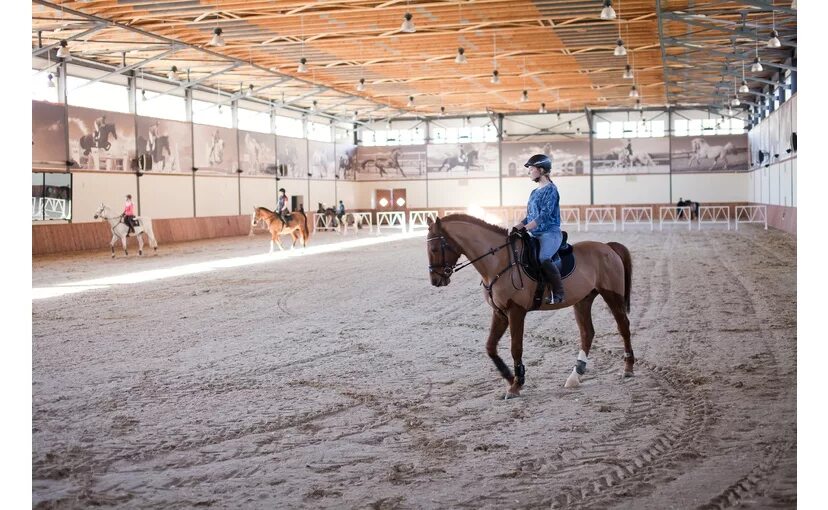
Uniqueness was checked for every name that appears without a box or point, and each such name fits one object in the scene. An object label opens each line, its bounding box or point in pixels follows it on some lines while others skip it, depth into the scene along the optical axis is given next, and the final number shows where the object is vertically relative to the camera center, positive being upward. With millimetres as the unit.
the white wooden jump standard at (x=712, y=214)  43569 +375
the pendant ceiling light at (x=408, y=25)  18780 +4624
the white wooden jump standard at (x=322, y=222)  41000 +278
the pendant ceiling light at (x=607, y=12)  17516 +4510
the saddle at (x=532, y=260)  7066 -314
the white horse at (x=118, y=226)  23844 +143
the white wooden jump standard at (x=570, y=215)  45438 +448
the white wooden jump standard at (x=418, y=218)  46878 +452
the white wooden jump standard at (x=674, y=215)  42469 +327
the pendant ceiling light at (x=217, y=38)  20812 +4887
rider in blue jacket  7039 +49
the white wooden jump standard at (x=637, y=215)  44438 +398
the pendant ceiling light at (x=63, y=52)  21769 +4791
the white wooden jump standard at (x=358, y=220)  38000 +344
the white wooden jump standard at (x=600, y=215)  44991 +428
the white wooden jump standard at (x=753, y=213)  38094 +357
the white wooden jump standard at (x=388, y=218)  47312 +441
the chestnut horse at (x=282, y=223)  24156 +155
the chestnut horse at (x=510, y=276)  7000 -461
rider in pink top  23953 +466
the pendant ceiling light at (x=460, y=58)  23094 +4719
